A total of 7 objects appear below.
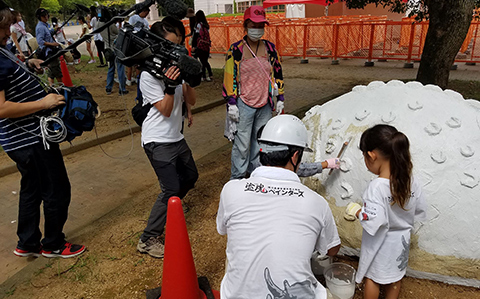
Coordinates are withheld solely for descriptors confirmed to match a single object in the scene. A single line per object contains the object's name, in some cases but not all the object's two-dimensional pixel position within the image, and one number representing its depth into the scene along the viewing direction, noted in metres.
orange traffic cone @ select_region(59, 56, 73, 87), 8.69
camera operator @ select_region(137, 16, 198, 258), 2.73
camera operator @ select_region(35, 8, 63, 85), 7.83
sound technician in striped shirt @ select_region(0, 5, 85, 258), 2.53
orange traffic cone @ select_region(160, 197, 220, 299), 2.32
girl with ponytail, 1.97
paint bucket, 2.36
